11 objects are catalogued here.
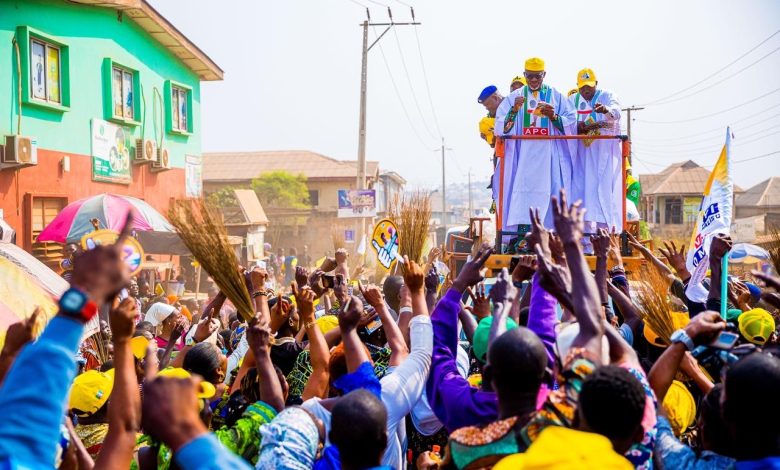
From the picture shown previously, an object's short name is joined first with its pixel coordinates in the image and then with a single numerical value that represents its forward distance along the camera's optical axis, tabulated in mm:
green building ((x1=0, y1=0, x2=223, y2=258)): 15797
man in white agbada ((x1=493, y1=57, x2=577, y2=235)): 9297
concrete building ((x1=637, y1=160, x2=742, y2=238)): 49459
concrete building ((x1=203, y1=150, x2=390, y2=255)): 40969
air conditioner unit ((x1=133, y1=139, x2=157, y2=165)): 20516
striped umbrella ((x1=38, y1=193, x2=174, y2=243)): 14578
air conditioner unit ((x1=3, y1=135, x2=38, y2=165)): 15172
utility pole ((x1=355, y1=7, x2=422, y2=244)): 23672
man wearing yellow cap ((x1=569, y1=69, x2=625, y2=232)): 9344
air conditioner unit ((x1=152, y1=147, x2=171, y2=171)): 21328
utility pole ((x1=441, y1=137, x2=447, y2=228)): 65425
